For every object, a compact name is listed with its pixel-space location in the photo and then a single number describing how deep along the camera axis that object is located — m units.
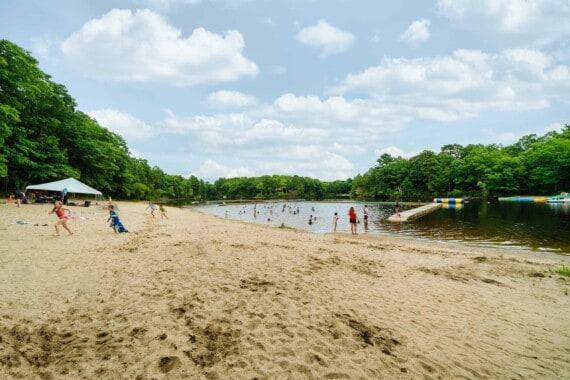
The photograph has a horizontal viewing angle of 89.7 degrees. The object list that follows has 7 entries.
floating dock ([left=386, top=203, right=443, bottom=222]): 30.94
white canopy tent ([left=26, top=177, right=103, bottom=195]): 28.01
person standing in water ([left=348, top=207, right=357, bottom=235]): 20.50
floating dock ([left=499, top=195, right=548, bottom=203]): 56.92
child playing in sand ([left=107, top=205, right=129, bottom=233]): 14.30
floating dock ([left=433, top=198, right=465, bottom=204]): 58.44
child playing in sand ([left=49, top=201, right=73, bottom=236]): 12.60
